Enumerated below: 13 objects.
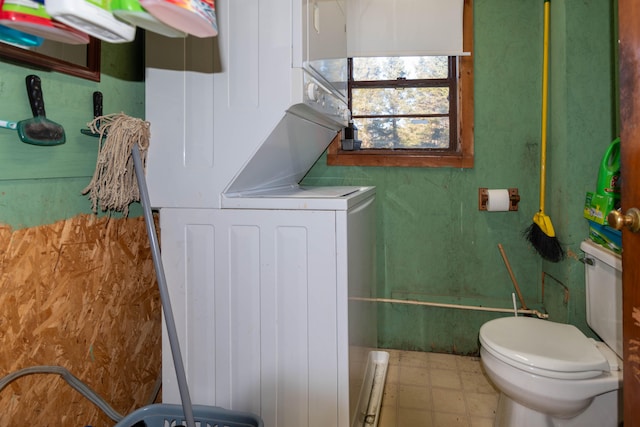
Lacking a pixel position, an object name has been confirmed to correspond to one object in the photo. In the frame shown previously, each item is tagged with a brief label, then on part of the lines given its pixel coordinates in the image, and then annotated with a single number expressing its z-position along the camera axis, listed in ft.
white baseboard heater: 5.55
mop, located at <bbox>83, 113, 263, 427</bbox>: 4.14
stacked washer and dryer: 4.39
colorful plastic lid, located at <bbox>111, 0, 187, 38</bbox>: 2.36
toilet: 4.44
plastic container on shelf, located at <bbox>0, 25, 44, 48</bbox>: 2.55
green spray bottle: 5.05
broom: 6.42
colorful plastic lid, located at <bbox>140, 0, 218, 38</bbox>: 2.29
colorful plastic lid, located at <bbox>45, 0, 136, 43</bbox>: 2.23
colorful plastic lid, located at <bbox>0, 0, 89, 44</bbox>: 2.29
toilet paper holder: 7.16
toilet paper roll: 7.11
